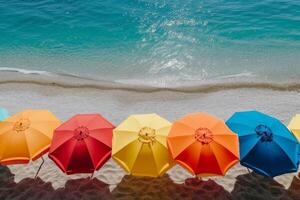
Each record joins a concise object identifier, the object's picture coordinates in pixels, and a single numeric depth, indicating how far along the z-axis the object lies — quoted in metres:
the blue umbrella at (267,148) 8.32
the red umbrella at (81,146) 8.49
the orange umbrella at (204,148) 8.16
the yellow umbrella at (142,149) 8.32
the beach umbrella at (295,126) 9.26
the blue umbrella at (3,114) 9.88
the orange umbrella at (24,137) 8.69
